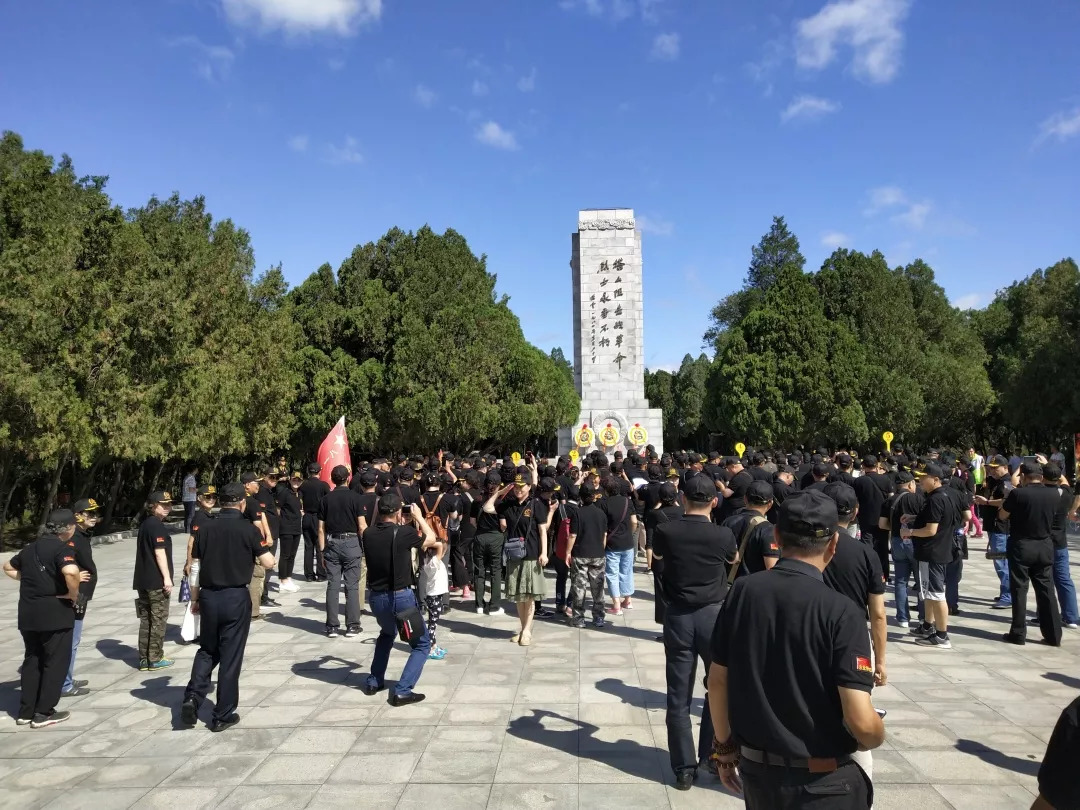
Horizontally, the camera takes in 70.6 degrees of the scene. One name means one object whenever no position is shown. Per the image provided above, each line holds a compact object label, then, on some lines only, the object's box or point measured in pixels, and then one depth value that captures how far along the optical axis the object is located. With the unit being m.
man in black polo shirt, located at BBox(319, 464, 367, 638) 8.32
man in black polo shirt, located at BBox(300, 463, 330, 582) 11.02
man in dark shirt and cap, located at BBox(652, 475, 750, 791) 4.59
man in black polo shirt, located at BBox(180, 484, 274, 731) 5.66
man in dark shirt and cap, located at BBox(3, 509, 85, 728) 5.77
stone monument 33.94
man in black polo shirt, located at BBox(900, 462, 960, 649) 7.78
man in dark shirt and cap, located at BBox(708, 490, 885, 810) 2.42
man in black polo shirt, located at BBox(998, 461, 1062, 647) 7.59
